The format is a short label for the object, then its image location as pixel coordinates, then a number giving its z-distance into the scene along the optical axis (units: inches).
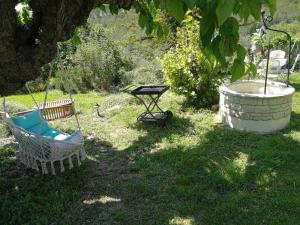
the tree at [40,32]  89.4
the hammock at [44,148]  190.6
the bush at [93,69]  474.9
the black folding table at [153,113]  270.7
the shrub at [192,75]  305.3
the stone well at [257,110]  245.1
